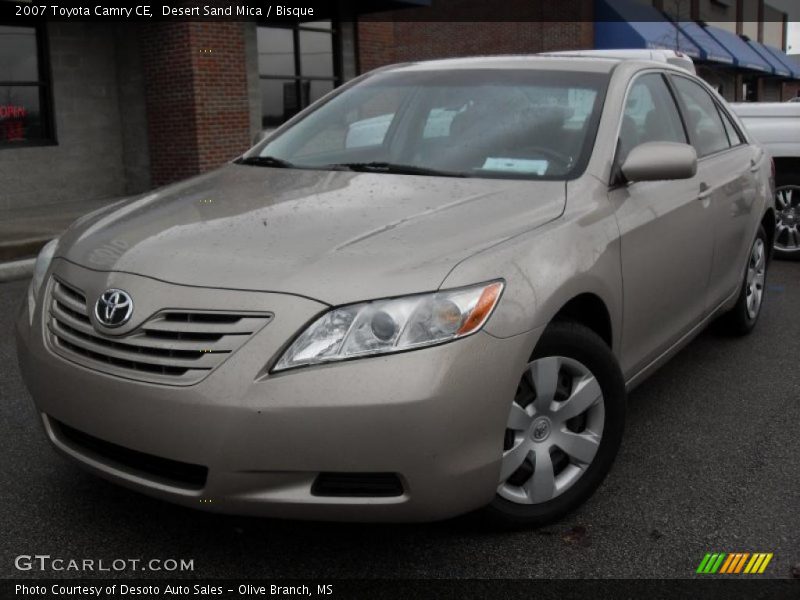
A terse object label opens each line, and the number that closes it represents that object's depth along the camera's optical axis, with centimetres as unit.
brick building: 1273
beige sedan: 248
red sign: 1246
